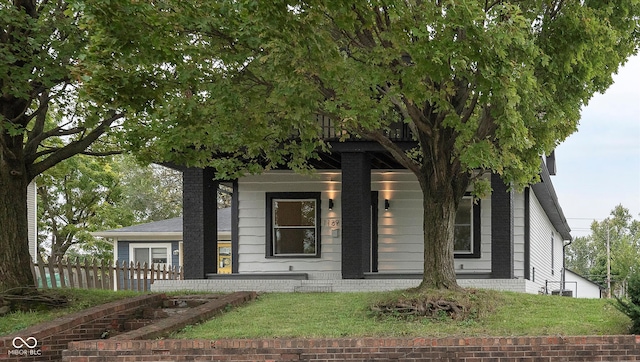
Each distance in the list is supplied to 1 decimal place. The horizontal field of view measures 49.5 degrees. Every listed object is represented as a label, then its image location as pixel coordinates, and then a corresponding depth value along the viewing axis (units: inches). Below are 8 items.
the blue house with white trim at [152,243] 1123.9
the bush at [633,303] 366.6
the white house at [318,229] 626.5
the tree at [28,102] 447.1
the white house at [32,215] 1068.5
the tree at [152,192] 2043.6
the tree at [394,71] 343.9
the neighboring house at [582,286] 1342.3
